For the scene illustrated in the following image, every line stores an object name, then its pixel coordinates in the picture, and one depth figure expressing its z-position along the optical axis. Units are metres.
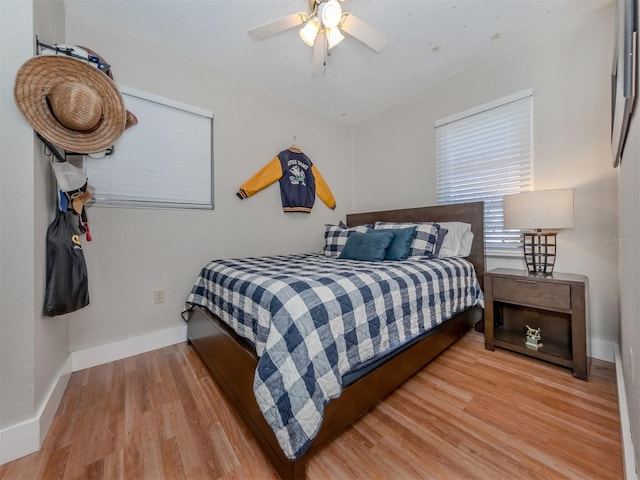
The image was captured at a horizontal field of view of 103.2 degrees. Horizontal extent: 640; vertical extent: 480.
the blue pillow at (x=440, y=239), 2.27
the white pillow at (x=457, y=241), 2.27
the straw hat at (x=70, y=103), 1.13
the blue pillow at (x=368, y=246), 2.11
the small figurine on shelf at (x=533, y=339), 1.81
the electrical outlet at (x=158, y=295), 2.09
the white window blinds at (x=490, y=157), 2.16
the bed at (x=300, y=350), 0.92
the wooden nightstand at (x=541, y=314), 1.57
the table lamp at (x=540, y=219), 1.68
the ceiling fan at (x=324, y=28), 1.53
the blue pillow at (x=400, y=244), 2.12
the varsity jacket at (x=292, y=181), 2.65
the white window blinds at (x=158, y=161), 1.94
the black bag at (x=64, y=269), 1.28
